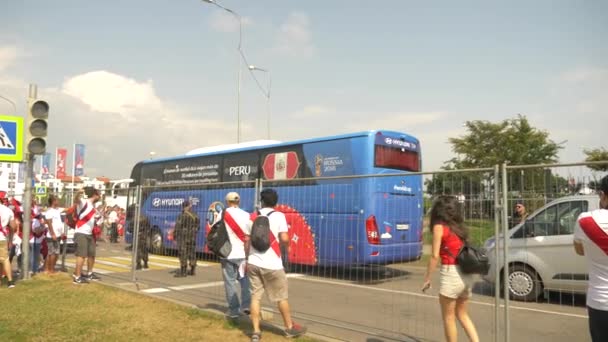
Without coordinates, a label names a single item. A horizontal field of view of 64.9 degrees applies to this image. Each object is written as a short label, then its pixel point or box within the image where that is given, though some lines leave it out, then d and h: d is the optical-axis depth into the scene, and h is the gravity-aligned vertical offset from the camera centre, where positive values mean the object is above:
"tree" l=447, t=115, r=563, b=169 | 26.47 +3.63
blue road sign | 10.57 +1.39
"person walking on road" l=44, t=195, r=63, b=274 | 10.82 -0.67
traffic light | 10.15 +1.59
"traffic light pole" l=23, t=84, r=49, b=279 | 10.12 +1.23
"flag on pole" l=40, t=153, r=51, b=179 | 49.30 +3.66
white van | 5.07 -0.50
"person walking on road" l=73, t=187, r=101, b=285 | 9.38 -0.68
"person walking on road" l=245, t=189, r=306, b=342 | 5.67 -0.80
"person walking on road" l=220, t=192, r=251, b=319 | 6.54 -0.65
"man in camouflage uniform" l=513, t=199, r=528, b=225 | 4.95 -0.03
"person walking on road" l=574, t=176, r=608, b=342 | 3.41 -0.36
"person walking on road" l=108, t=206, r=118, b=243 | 12.81 -0.64
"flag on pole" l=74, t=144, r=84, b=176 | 46.12 +4.03
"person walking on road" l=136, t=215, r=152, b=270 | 9.97 -0.77
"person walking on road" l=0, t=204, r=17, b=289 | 9.12 -0.74
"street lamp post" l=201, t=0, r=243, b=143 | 20.68 +8.77
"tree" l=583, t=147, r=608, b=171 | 25.04 +3.02
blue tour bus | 6.83 +0.18
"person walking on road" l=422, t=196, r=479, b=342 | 4.56 -0.60
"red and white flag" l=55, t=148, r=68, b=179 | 47.95 +4.00
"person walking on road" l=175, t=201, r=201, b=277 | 9.34 -0.59
